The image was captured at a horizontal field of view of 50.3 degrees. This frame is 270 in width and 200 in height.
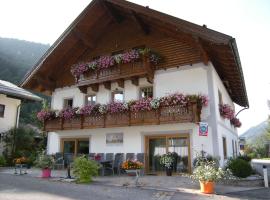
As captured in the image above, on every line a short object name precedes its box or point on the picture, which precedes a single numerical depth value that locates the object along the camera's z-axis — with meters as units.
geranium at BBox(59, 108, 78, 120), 17.02
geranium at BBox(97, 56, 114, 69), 16.17
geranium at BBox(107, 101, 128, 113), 14.91
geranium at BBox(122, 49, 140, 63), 15.12
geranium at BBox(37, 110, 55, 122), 18.14
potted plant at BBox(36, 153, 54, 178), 13.26
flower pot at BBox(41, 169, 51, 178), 13.23
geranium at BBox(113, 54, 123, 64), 15.70
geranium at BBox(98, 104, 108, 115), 15.59
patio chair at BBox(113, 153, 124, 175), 14.54
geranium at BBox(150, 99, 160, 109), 13.84
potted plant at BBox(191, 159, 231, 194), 9.35
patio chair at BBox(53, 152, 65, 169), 16.77
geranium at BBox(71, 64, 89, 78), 17.22
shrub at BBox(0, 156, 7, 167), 19.33
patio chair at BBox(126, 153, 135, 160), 14.91
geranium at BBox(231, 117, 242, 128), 19.53
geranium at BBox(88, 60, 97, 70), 16.81
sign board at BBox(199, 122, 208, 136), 12.16
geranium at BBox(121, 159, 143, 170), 11.04
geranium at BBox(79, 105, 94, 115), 16.20
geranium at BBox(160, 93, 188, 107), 13.14
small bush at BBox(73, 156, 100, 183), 11.46
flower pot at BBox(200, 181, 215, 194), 9.34
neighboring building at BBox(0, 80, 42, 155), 21.89
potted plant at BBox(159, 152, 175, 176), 13.66
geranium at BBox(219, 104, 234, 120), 15.11
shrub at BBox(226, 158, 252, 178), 11.86
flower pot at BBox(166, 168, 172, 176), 13.73
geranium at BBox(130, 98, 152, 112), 14.14
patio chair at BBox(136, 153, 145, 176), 14.46
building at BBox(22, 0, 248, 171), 13.65
